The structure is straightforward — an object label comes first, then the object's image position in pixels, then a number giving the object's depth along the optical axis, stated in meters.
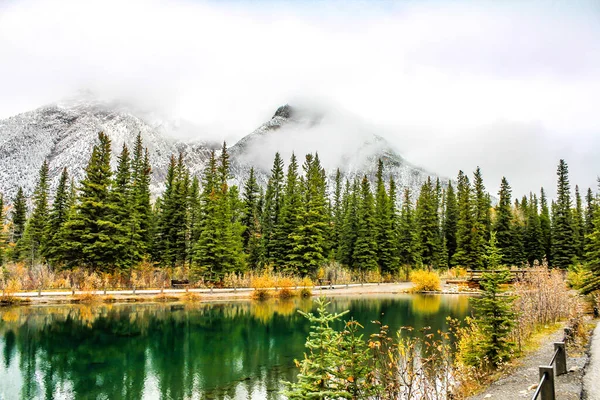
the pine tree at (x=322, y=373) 7.25
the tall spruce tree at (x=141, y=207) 49.84
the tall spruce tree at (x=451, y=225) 75.12
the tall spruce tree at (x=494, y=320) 11.09
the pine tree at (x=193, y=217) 54.50
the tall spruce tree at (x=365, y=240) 60.34
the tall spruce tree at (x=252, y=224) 57.47
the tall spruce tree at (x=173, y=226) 53.88
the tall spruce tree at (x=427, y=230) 69.81
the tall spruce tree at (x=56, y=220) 47.41
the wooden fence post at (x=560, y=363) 9.28
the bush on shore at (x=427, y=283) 49.75
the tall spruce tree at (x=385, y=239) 62.78
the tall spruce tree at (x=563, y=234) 62.50
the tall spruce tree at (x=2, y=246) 54.41
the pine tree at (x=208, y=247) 46.41
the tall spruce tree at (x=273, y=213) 56.44
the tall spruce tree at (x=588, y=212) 65.68
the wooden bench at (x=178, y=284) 43.22
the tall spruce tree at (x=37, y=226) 58.31
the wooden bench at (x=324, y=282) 53.75
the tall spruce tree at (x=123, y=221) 43.94
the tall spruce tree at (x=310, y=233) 52.91
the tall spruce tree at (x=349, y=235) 63.69
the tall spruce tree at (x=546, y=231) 71.50
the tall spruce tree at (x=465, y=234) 65.88
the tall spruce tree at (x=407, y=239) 66.88
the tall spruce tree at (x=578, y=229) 62.47
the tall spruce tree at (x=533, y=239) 70.44
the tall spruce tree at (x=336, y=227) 67.44
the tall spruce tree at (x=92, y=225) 42.06
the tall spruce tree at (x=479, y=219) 64.91
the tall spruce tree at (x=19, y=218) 70.46
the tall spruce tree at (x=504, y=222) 67.19
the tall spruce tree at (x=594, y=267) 20.98
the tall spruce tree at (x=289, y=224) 54.69
